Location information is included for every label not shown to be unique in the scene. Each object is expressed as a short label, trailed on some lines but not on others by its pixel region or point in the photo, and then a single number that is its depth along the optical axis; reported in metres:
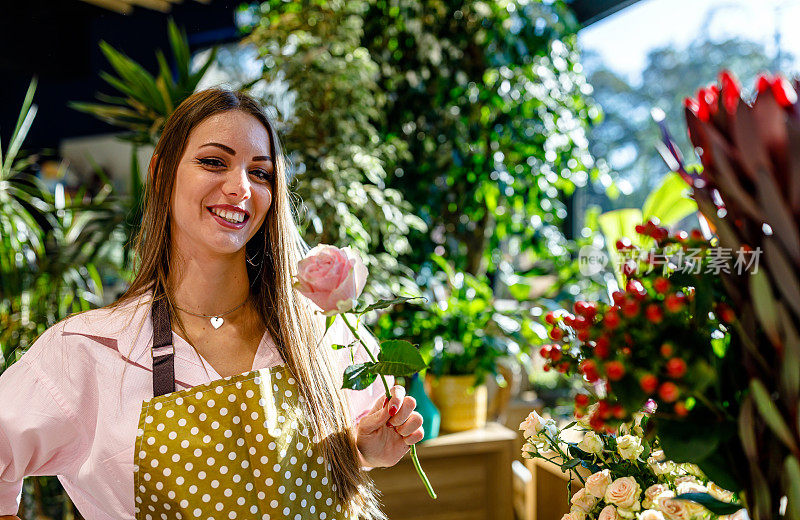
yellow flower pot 2.78
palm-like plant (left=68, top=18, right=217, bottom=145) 2.49
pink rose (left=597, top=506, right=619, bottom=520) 0.90
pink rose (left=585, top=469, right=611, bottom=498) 0.94
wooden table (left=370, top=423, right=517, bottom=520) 2.69
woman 1.20
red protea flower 0.58
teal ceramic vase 2.57
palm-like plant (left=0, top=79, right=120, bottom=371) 2.49
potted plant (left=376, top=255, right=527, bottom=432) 2.72
